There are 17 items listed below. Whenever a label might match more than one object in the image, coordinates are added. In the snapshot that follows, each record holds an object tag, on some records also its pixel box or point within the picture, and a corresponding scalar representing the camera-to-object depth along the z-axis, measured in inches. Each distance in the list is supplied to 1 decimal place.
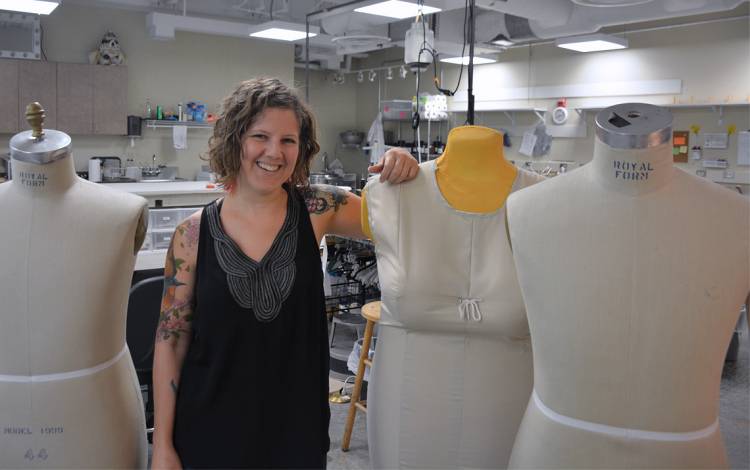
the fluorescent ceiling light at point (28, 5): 208.5
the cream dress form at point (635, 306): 50.3
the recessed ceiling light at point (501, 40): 279.9
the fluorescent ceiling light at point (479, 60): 306.3
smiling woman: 60.5
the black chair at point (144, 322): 109.7
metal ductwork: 226.7
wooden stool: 131.7
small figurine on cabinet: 307.6
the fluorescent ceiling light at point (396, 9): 189.2
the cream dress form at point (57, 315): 59.2
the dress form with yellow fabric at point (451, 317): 63.6
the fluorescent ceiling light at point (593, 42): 263.7
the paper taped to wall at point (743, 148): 265.4
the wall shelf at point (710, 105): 261.5
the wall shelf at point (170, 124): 322.0
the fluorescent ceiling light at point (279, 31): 243.3
